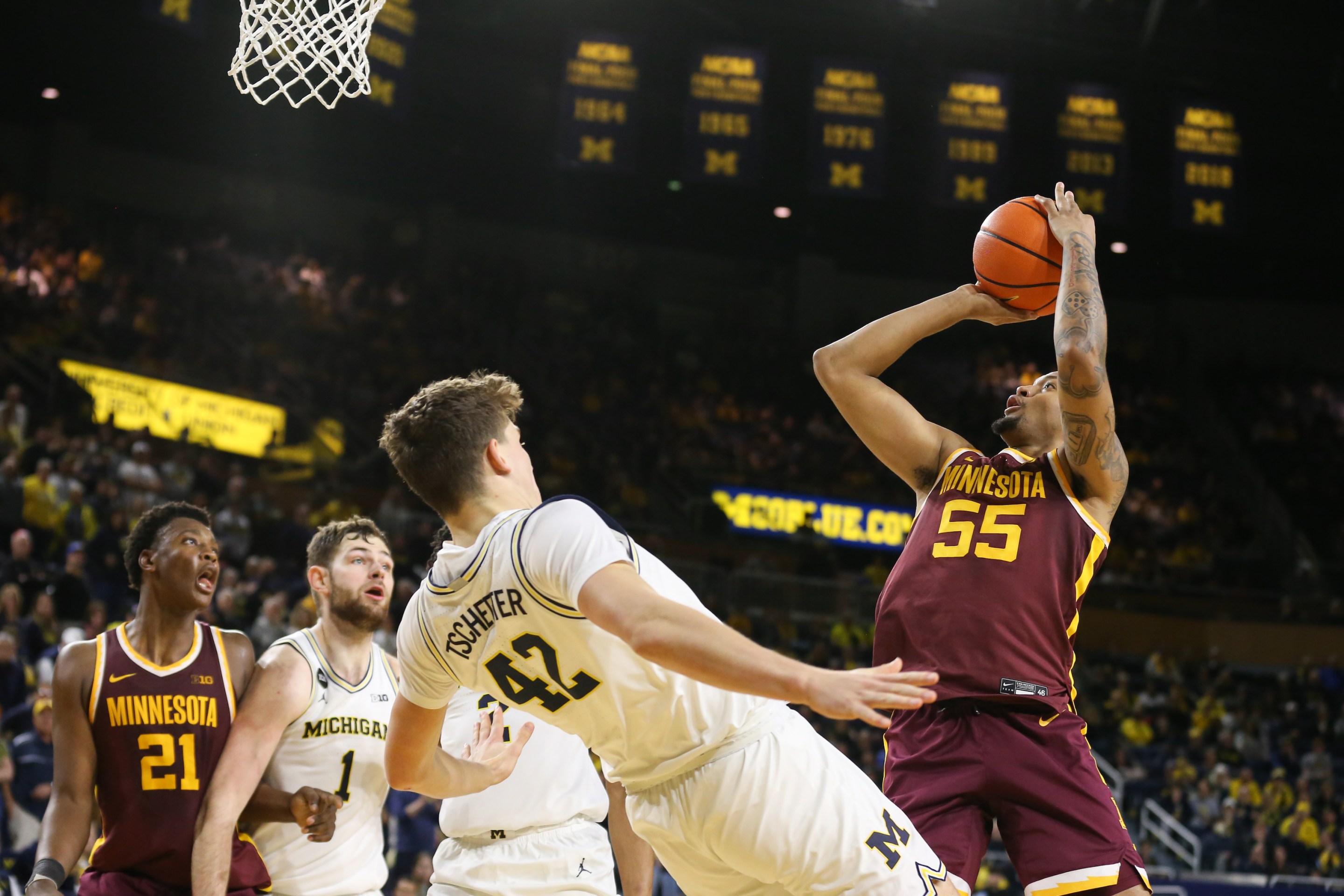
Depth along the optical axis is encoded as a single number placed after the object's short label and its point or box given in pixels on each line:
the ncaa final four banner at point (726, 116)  18.25
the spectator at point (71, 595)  10.31
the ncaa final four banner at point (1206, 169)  18.73
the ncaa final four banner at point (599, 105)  17.89
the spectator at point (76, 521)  11.99
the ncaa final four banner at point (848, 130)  18.41
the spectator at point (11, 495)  11.86
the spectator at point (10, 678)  8.62
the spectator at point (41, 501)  11.97
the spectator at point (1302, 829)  13.41
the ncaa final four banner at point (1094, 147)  18.72
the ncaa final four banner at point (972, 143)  18.36
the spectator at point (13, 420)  13.16
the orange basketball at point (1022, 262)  4.10
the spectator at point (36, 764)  7.62
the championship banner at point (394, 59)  17.48
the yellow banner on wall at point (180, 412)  16.08
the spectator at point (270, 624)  10.85
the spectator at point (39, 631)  9.59
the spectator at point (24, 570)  10.55
